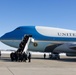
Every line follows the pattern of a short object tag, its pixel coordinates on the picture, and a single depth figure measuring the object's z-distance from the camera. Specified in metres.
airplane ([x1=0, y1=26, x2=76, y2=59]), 42.09
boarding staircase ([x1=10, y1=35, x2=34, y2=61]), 34.81
